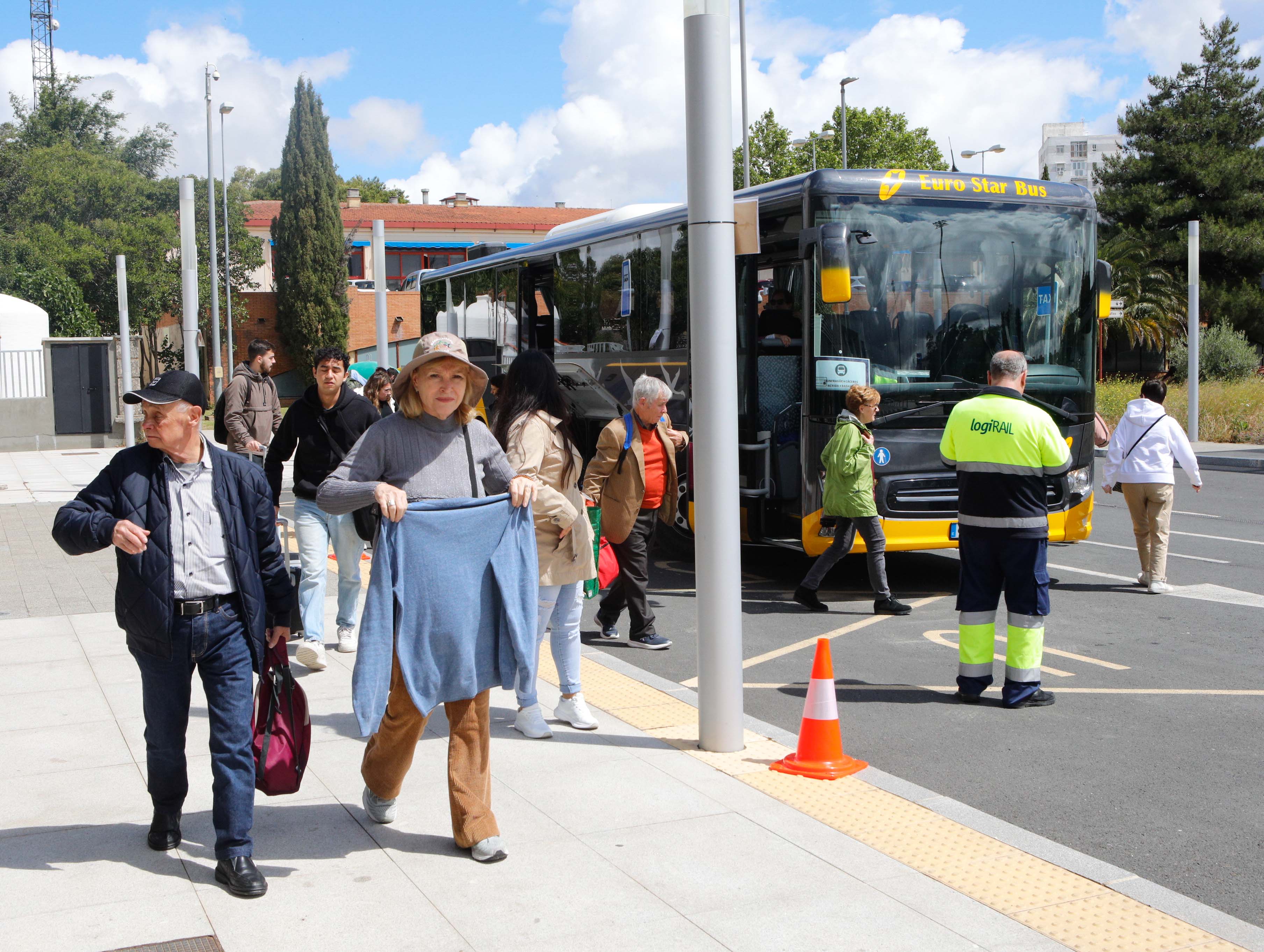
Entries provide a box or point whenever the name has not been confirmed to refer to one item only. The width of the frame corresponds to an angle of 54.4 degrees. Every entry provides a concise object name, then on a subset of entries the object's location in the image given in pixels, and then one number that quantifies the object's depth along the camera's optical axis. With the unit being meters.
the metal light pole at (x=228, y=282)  43.00
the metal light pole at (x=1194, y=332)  23.81
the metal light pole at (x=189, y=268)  12.99
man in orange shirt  7.56
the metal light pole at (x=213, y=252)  32.94
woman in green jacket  8.61
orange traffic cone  5.22
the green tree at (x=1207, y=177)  42.09
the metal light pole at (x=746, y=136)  30.31
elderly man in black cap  3.90
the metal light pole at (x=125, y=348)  25.25
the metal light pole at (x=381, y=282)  18.67
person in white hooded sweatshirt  9.50
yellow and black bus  9.29
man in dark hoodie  7.03
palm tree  37.06
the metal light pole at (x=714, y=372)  5.16
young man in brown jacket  9.91
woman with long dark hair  5.66
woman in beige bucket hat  4.10
